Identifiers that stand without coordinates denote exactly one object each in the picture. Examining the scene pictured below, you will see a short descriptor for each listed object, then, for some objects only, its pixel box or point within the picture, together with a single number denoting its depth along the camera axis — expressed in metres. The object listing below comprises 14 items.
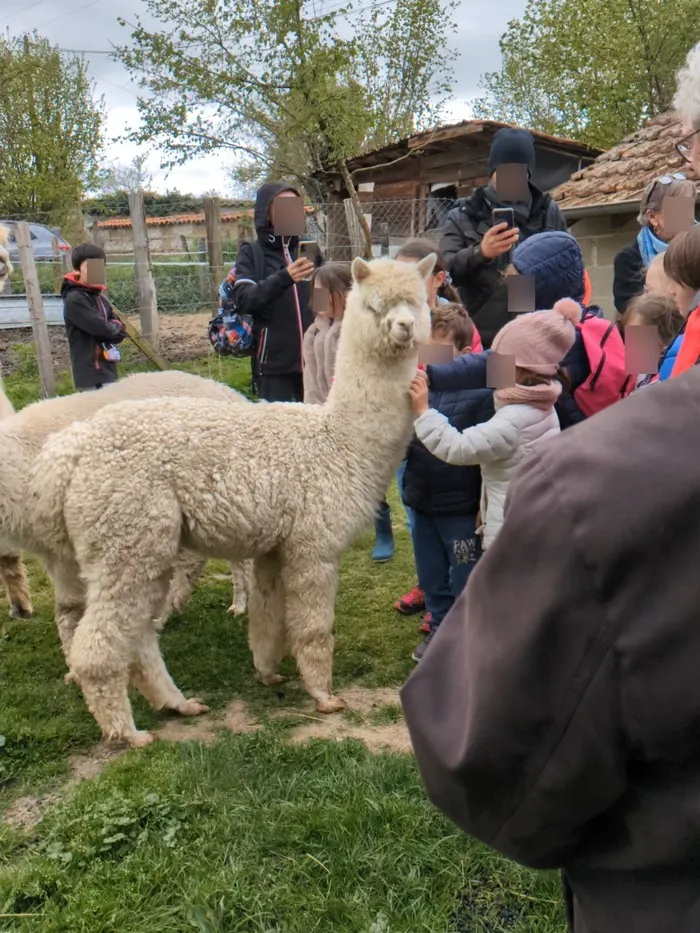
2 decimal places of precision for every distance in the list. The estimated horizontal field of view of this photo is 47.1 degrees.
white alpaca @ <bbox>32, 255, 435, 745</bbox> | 3.13
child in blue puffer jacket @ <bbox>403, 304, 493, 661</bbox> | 3.59
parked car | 11.02
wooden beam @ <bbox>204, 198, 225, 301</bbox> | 10.18
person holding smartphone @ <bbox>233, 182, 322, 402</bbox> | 4.46
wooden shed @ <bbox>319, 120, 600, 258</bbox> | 12.52
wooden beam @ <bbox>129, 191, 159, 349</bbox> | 9.24
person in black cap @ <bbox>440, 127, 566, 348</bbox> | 4.14
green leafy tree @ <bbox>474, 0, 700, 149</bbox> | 16.09
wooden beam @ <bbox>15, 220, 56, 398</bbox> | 8.26
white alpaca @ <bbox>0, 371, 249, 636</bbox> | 3.38
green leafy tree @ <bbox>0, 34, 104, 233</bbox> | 17.48
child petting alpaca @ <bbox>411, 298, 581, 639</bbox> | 2.93
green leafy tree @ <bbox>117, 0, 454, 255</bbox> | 9.47
